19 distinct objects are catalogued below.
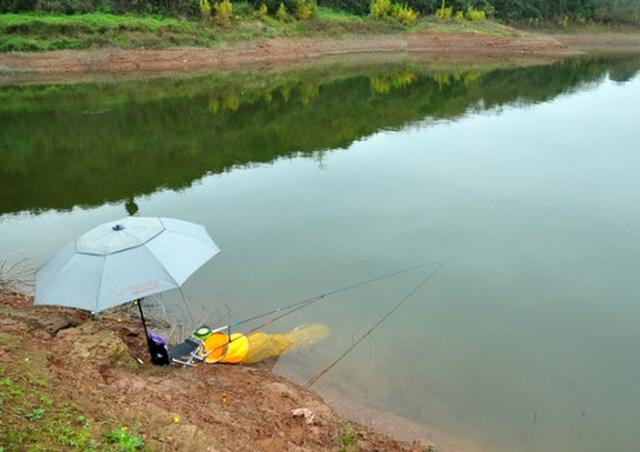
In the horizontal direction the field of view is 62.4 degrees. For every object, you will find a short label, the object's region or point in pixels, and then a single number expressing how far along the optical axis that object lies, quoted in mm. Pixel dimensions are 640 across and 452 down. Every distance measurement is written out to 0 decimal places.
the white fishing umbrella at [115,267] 5062
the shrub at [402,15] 52438
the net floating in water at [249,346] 6426
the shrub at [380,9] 52250
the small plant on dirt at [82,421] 4053
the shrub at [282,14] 45656
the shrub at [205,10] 40822
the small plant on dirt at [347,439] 4965
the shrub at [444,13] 55475
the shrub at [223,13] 40781
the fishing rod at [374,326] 6569
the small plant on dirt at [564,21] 66100
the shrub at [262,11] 44625
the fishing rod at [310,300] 7570
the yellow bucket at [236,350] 6438
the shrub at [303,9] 46812
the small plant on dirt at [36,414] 3937
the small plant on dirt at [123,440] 3861
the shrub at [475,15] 55688
